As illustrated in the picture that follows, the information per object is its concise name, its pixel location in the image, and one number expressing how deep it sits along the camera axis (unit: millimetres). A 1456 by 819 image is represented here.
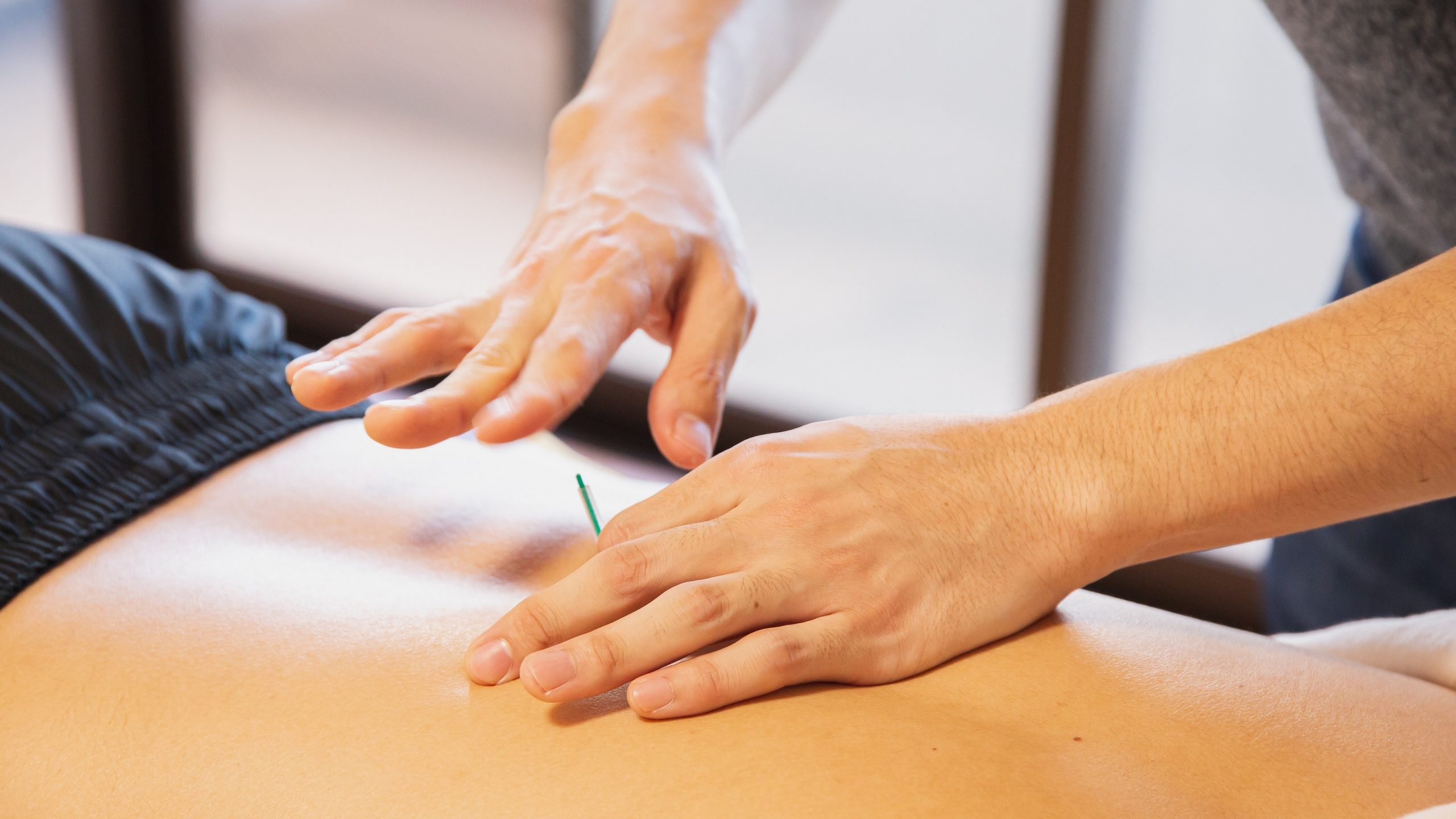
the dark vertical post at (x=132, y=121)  3211
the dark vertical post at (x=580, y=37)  2744
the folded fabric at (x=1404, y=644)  917
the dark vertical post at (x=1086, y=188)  2096
